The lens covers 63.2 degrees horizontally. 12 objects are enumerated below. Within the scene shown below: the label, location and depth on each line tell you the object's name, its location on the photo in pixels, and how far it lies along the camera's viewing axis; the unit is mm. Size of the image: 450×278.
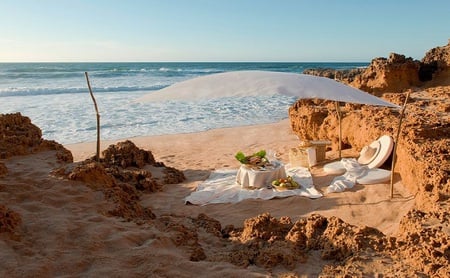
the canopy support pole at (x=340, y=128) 8695
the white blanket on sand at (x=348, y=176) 6816
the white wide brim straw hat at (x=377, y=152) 7332
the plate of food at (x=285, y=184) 7008
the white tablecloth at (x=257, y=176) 7172
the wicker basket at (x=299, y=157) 8438
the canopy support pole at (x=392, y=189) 6066
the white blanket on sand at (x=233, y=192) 6789
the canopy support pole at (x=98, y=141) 6888
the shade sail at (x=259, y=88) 5305
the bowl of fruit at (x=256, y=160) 7375
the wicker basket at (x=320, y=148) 8578
